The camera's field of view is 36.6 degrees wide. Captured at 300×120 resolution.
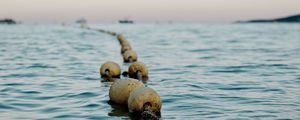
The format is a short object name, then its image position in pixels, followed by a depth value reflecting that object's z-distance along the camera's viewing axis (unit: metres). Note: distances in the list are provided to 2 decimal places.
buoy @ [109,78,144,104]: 12.54
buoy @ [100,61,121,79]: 19.43
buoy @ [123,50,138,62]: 26.91
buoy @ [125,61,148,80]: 19.22
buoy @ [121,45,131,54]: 33.41
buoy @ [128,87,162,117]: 11.16
